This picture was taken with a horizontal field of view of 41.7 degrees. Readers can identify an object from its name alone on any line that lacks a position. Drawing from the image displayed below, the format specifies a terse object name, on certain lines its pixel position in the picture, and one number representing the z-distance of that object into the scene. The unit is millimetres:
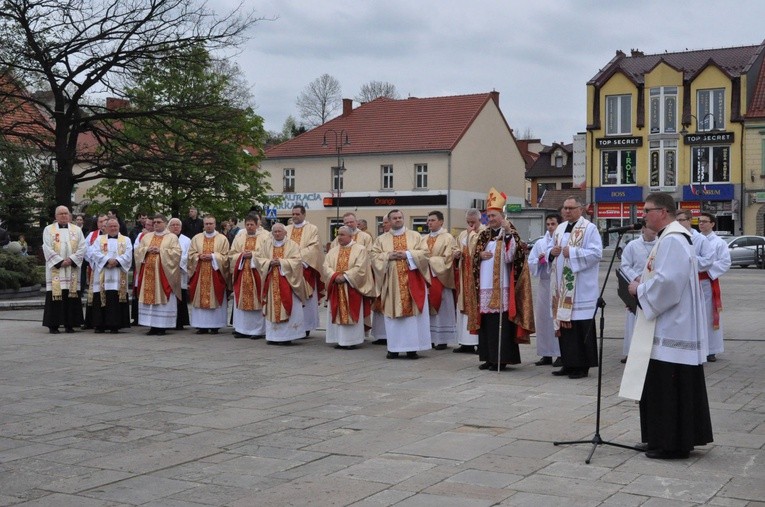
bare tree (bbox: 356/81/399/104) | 77606
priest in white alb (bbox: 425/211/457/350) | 13781
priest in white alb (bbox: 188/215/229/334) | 16062
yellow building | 51875
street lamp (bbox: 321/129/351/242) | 55969
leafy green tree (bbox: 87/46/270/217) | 29484
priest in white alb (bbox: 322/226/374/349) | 13945
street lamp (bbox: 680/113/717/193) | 52438
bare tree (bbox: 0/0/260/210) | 27484
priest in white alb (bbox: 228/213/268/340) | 15242
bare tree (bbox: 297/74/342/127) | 74900
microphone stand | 7160
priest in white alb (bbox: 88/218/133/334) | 15992
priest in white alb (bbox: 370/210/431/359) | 13031
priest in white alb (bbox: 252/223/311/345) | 14531
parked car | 41781
